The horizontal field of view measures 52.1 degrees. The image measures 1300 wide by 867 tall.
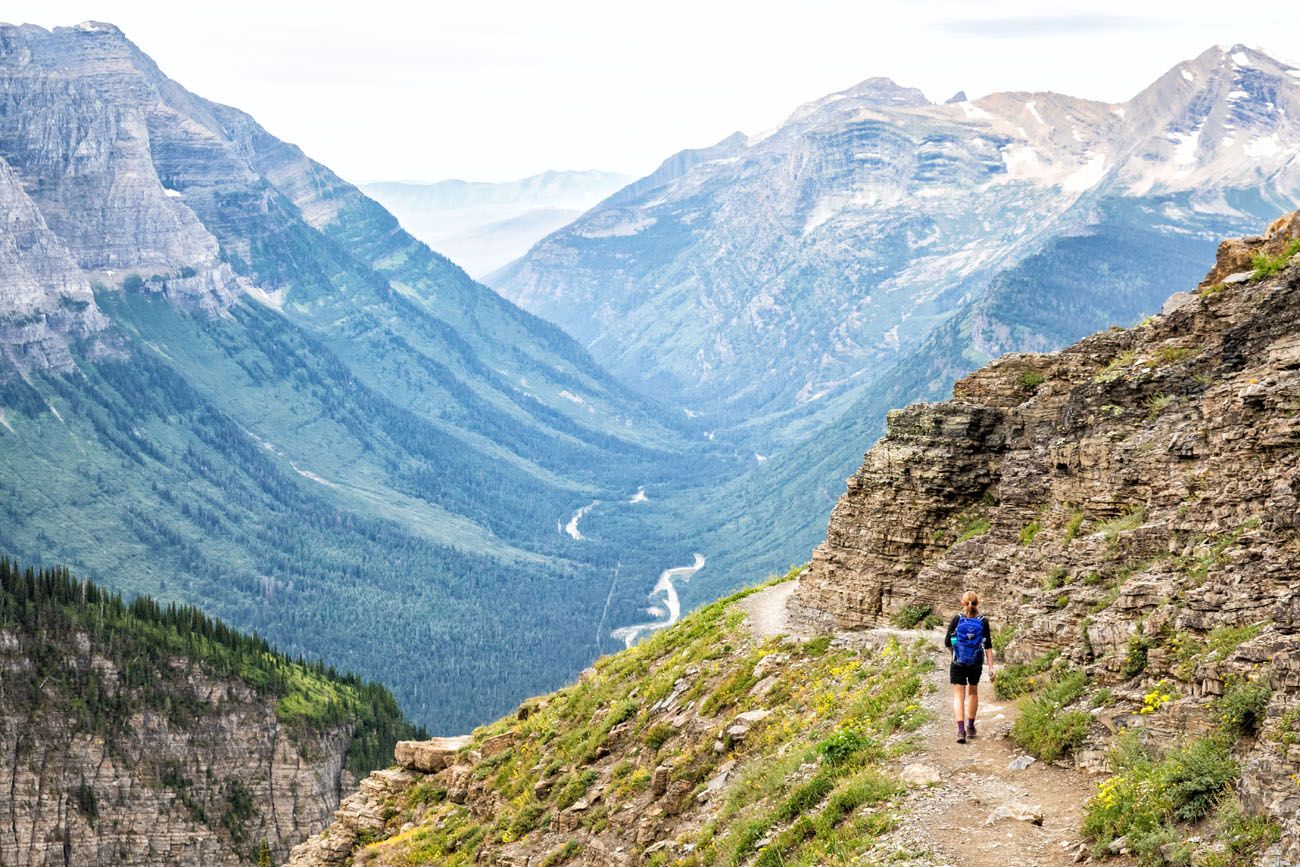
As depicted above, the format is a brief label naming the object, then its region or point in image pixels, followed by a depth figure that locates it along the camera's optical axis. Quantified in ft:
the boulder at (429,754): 187.52
